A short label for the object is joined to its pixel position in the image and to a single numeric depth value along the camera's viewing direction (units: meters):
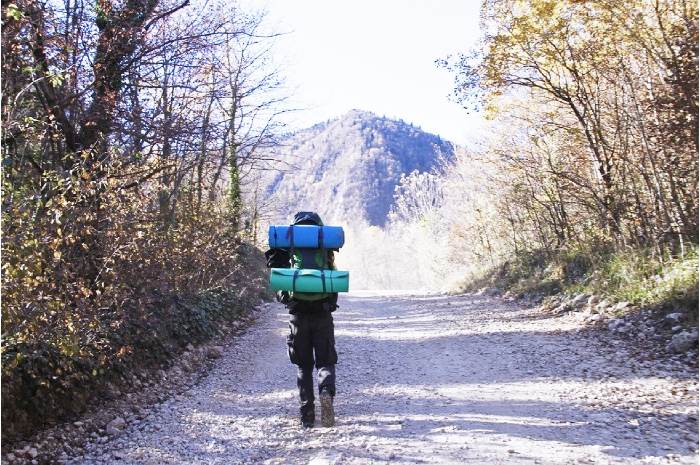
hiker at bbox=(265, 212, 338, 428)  5.45
